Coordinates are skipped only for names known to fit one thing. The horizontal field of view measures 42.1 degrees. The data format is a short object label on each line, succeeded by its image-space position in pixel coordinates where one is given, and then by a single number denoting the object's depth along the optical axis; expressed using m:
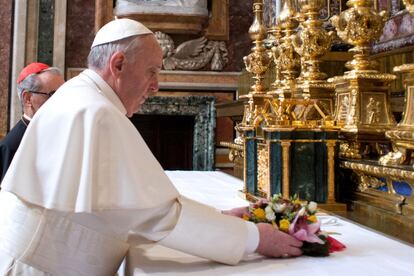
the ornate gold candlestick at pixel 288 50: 3.69
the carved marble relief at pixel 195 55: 8.62
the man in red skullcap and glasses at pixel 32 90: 3.25
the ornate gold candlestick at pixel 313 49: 3.27
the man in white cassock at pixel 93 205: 1.60
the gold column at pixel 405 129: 2.21
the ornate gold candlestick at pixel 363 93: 2.78
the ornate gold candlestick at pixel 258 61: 3.78
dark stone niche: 8.66
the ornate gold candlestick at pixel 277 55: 4.00
